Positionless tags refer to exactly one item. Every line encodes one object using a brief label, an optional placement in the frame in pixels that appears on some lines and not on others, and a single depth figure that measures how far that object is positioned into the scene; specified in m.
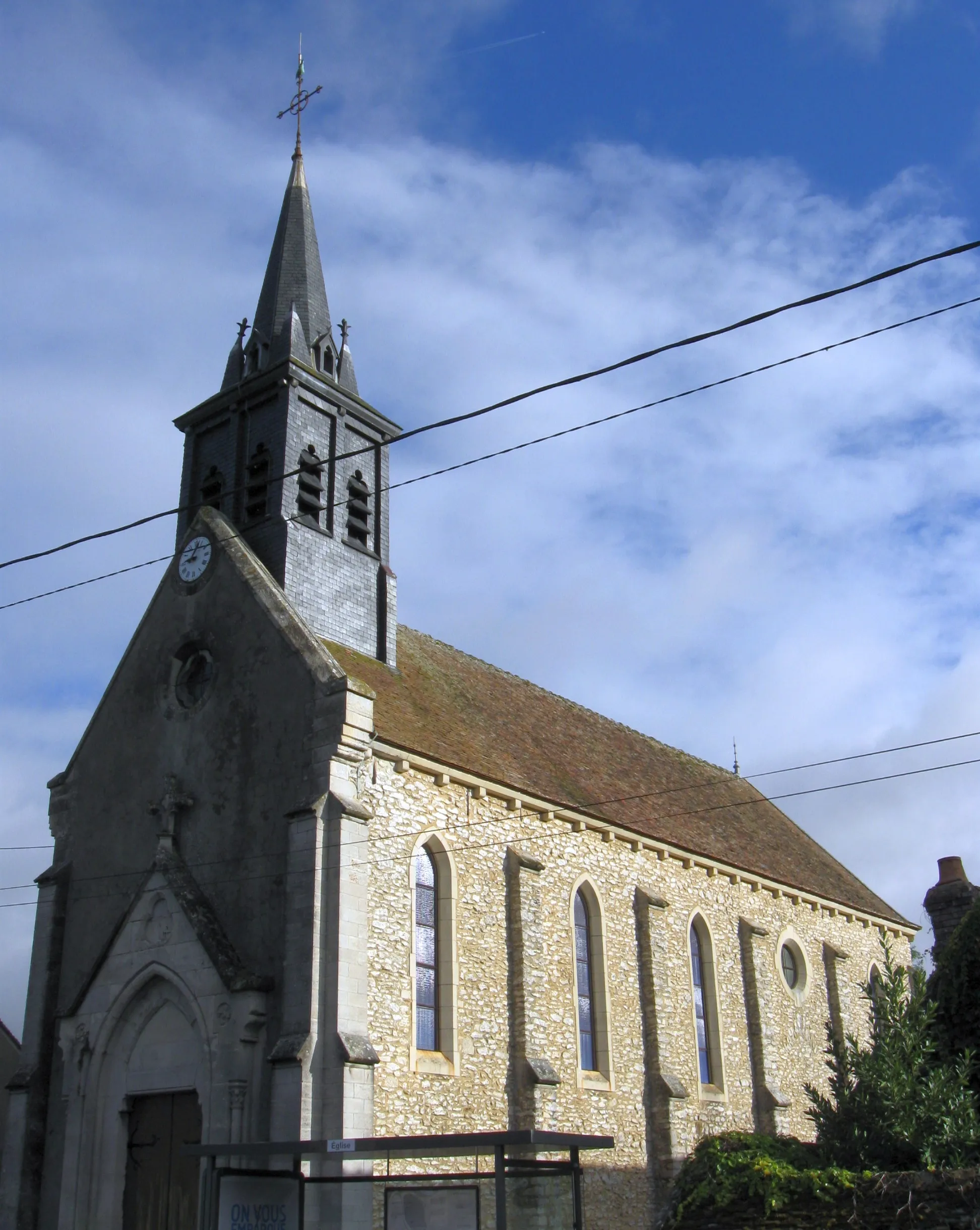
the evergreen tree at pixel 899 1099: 15.92
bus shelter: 12.91
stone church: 18.55
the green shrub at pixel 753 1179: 15.01
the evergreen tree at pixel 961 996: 18.05
